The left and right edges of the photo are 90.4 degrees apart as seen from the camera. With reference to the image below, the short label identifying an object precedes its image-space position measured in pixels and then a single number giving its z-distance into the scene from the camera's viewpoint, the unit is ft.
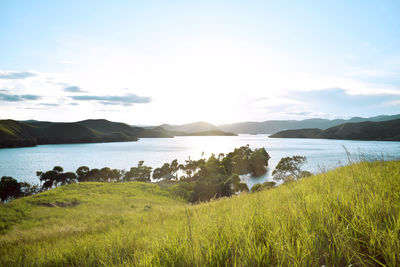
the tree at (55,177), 230.68
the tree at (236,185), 157.79
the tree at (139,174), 274.57
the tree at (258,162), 313.94
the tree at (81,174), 253.24
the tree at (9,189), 184.65
